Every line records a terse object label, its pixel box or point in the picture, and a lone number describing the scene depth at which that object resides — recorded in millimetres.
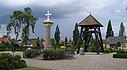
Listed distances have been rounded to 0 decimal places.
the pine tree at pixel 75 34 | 55863
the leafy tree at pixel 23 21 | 36343
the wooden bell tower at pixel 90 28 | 23172
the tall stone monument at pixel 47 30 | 16677
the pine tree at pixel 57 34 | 57343
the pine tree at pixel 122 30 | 58582
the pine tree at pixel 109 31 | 49790
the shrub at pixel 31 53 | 15299
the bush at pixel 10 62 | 8360
